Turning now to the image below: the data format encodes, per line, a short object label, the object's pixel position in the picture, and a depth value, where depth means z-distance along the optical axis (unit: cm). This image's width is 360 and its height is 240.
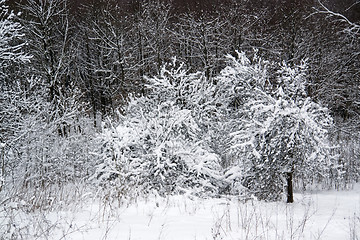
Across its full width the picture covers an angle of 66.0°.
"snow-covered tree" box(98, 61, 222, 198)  746
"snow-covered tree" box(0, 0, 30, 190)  733
